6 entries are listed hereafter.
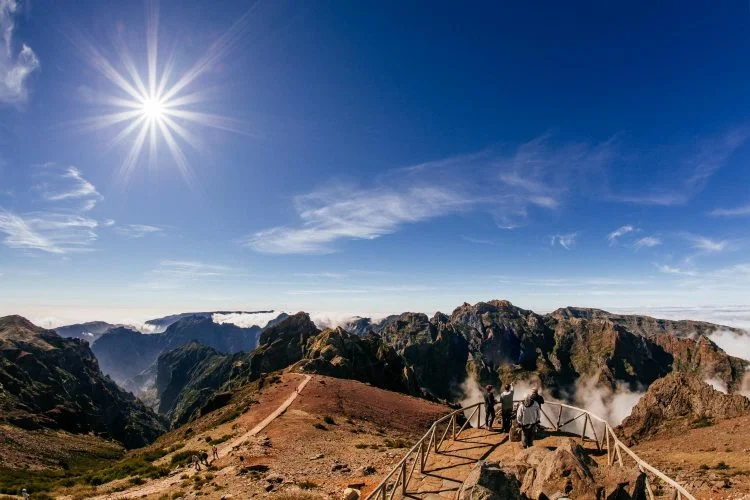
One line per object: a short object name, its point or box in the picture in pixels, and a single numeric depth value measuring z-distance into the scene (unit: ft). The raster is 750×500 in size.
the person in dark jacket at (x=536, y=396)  64.24
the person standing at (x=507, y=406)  74.33
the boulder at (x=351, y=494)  60.82
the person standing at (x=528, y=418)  63.21
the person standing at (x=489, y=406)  77.88
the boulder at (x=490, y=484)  39.45
